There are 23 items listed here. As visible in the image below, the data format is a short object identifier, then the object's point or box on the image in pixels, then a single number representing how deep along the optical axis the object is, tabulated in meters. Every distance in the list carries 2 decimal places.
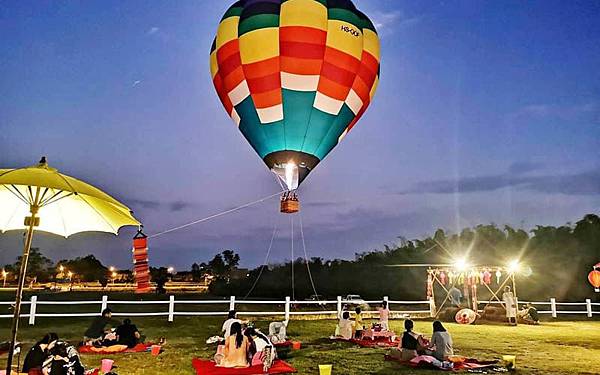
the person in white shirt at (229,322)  10.06
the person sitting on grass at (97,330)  11.06
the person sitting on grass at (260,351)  8.89
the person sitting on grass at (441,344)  9.62
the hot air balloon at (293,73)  14.04
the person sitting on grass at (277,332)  11.88
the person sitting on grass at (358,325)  13.30
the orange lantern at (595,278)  18.31
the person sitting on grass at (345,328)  13.38
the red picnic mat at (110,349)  10.37
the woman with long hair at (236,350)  8.86
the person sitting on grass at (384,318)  13.94
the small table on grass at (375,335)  13.05
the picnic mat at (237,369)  8.59
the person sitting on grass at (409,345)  9.98
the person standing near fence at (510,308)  18.44
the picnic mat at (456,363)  9.50
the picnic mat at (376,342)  12.41
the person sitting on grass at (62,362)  7.03
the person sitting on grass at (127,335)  10.77
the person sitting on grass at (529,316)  19.28
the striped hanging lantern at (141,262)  11.34
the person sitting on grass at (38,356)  7.53
